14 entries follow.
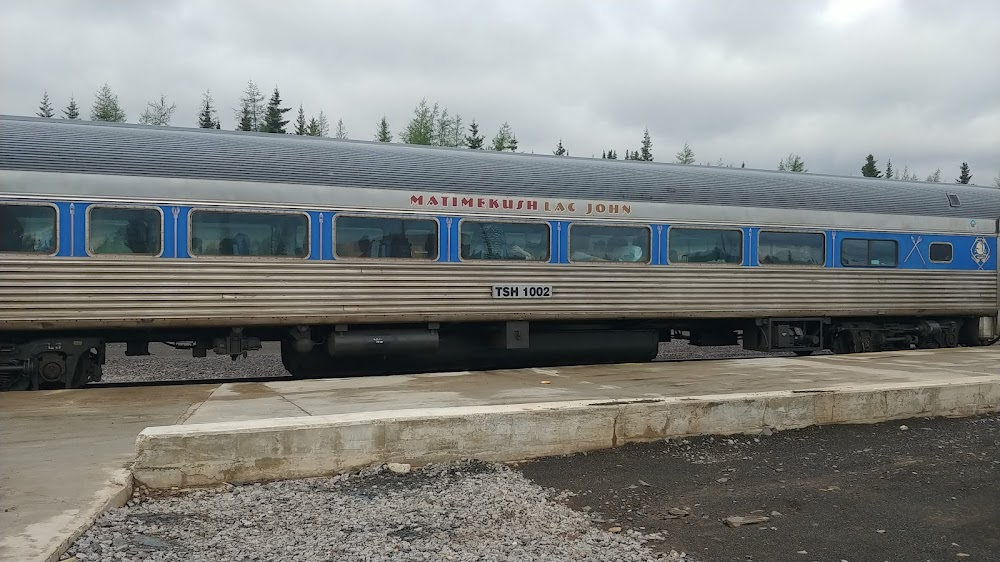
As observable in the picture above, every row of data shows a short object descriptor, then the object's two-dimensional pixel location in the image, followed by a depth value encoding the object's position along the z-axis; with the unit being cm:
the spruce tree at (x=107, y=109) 5612
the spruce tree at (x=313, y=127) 5765
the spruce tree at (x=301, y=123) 5647
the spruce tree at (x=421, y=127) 5659
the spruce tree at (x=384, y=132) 5959
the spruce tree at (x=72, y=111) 5878
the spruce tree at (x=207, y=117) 5600
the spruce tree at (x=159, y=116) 5244
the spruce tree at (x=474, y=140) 5803
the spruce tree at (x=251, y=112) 6062
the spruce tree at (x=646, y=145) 8169
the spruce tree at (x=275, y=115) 5484
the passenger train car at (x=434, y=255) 889
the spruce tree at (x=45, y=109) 6600
